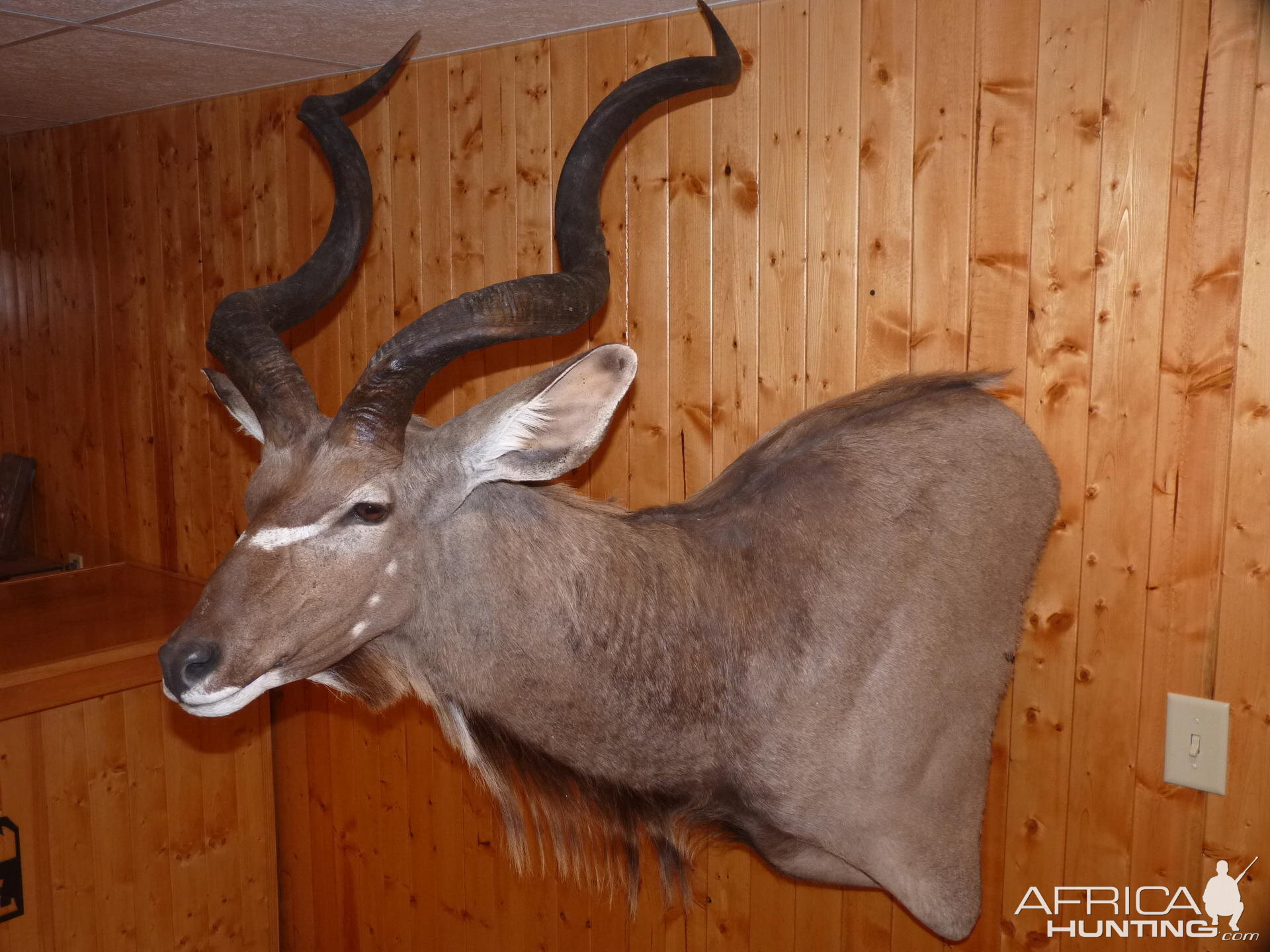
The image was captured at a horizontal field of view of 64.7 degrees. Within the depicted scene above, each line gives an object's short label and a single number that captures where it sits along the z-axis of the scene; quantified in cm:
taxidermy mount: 165
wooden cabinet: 296
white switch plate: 195
